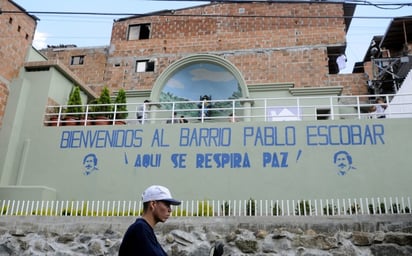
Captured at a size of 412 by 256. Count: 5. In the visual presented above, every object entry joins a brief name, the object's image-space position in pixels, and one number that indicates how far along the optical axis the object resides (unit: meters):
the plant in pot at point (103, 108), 13.04
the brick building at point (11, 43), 13.07
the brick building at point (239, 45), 18.41
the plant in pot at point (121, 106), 14.76
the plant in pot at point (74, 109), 13.21
